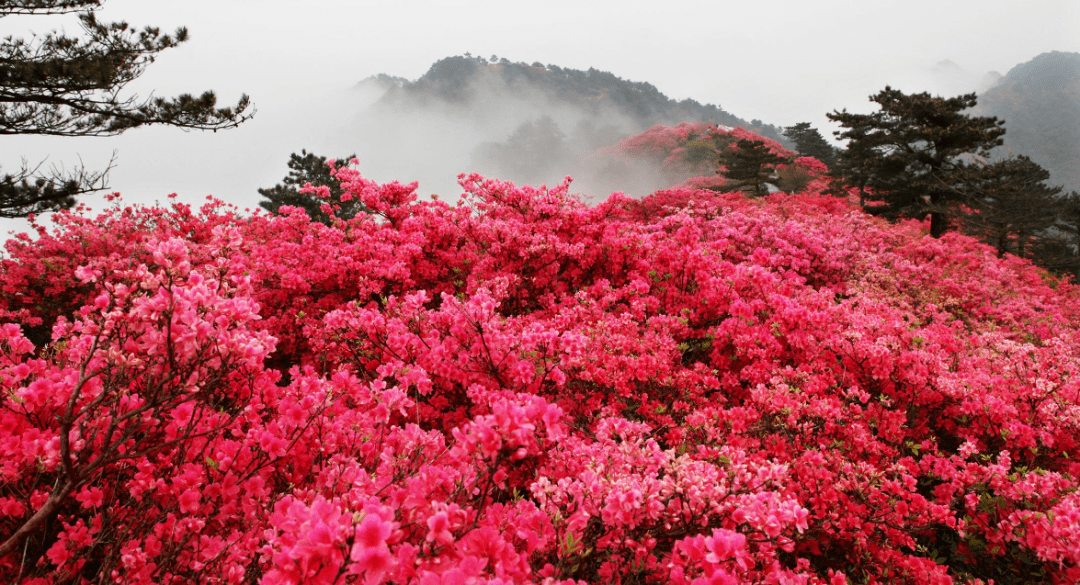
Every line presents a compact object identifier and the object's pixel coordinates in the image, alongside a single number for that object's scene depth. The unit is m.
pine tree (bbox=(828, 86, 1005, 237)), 18.22
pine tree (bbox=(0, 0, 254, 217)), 9.34
